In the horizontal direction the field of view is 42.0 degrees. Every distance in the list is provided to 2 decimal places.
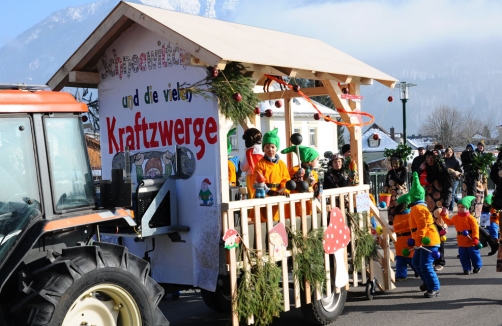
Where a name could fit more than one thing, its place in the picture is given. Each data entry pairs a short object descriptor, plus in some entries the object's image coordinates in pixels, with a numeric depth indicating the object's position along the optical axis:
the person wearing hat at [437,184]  10.48
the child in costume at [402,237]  8.98
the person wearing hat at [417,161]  13.44
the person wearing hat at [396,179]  10.80
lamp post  22.81
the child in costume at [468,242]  9.45
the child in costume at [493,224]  11.70
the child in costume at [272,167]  6.62
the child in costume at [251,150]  7.20
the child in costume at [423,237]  8.02
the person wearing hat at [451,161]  13.38
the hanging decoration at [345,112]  7.26
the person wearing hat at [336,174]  8.34
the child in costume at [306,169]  6.67
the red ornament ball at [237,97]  5.77
